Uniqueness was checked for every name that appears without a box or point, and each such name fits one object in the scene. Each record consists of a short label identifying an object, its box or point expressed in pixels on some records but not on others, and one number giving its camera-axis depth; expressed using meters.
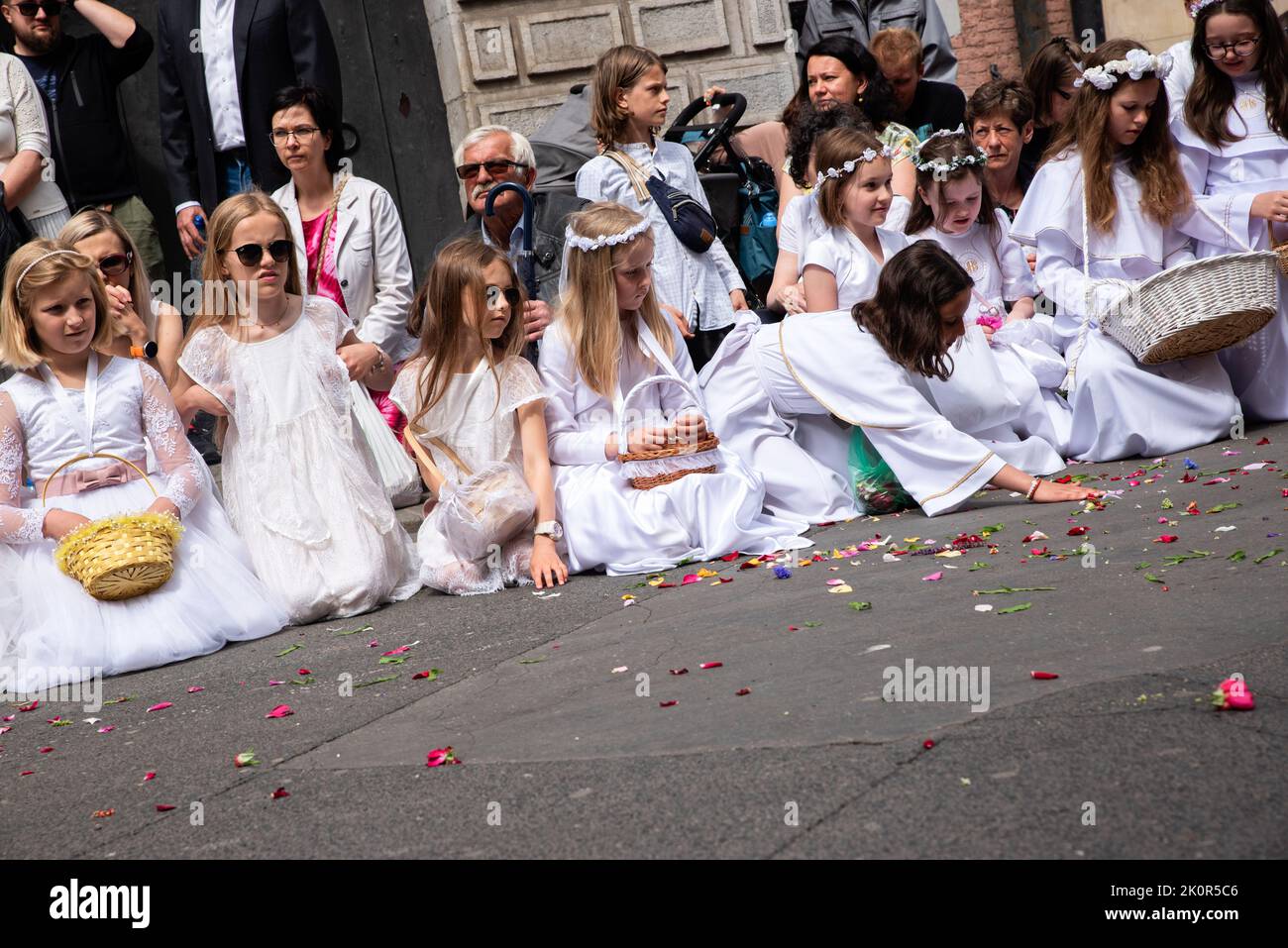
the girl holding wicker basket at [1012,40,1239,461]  6.89
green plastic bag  6.44
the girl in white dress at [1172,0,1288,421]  7.14
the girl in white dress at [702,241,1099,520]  6.12
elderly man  7.02
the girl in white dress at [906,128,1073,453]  7.14
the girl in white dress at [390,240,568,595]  5.99
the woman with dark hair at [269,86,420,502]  7.20
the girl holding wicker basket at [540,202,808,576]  5.95
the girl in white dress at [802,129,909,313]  7.04
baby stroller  8.20
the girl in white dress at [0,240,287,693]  5.36
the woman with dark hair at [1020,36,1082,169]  8.46
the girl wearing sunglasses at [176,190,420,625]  5.91
